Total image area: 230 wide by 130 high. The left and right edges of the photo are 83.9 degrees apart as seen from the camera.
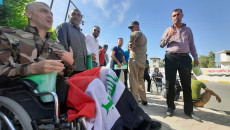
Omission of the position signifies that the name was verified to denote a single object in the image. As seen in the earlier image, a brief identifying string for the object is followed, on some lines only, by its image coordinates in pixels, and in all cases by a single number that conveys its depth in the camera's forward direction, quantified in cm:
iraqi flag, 96
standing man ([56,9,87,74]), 213
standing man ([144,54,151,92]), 573
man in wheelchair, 92
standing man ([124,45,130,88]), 554
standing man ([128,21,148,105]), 326
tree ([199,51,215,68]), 5109
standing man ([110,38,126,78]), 460
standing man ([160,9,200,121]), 254
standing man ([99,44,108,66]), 536
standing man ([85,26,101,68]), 301
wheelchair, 87
